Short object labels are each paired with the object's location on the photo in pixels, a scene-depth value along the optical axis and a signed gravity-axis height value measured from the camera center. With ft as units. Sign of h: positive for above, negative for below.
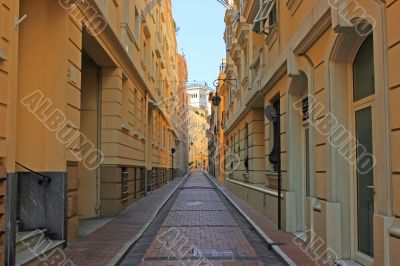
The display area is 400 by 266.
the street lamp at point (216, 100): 94.17 +12.78
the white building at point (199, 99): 435.12 +61.11
